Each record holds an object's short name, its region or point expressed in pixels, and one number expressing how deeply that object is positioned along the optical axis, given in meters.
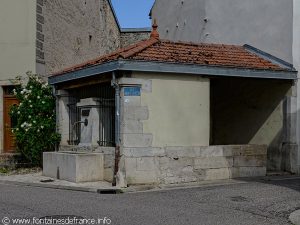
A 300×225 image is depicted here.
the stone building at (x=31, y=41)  12.57
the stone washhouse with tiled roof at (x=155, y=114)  8.64
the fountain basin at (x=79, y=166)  8.84
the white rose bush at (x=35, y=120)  10.92
